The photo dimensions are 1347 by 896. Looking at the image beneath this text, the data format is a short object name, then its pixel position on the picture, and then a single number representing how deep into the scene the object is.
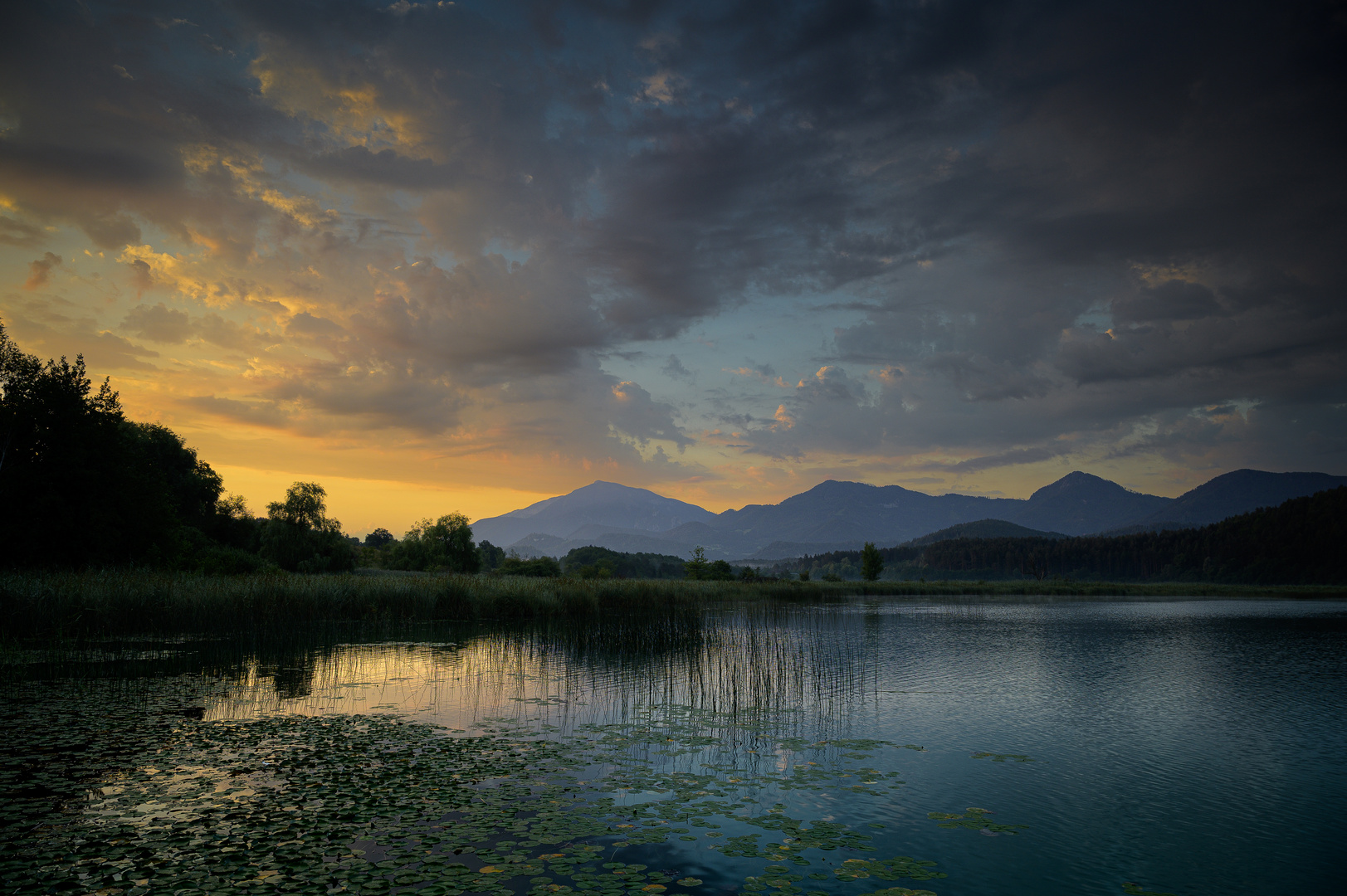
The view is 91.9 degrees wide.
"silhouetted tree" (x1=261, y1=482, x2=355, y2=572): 61.09
